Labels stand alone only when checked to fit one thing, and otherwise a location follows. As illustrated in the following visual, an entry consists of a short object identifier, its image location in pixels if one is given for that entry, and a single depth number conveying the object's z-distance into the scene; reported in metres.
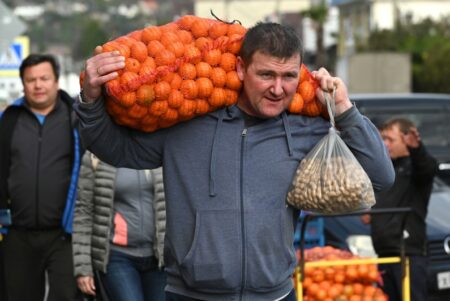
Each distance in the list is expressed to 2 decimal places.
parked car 11.99
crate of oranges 10.01
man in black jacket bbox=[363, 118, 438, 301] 10.34
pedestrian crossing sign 19.42
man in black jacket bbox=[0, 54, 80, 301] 9.57
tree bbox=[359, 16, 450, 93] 61.36
